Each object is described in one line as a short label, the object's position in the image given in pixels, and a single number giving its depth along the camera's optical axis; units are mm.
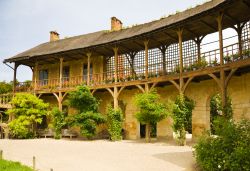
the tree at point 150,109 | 17734
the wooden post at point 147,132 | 18812
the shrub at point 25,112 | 22625
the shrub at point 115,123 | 20281
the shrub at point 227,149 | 8336
